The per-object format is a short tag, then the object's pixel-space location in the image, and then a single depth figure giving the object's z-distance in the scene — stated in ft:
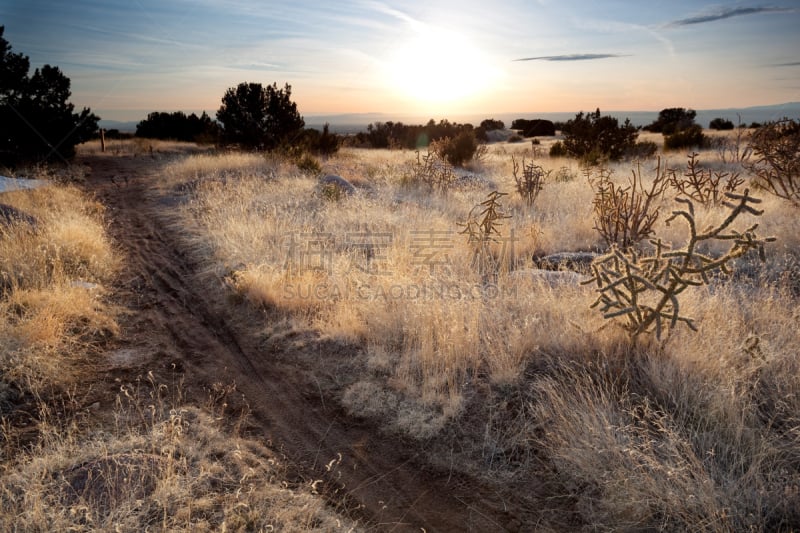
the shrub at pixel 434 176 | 39.00
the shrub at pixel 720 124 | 115.24
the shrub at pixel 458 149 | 56.85
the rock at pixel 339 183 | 37.01
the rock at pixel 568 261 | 20.94
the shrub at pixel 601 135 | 57.47
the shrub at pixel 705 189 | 29.22
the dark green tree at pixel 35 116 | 50.83
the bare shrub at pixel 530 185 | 32.71
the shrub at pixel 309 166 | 46.43
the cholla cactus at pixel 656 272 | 10.24
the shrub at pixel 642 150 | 61.55
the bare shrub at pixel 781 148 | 29.73
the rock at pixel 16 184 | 36.04
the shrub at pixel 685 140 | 72.95
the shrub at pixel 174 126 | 108.17
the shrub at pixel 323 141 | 66.67
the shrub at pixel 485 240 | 21.27
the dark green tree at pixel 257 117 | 66.18
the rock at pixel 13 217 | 23.59
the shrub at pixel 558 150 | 62.72
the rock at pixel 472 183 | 40.31
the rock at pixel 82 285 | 19.21
